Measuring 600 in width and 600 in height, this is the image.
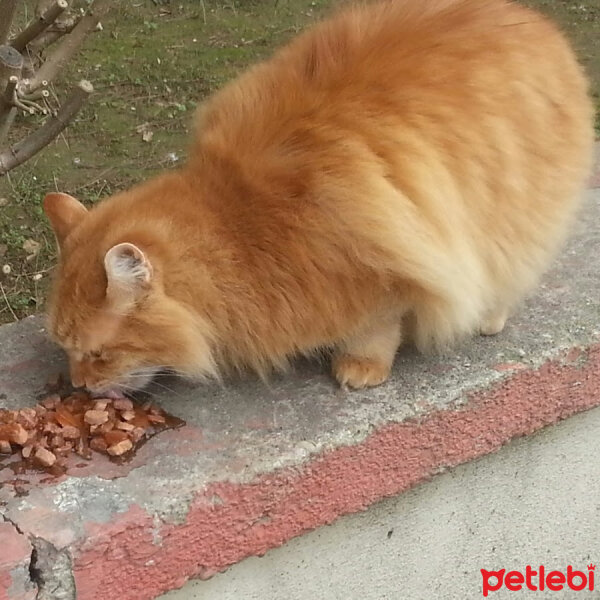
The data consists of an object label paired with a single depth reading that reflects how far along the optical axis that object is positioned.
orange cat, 1.58
